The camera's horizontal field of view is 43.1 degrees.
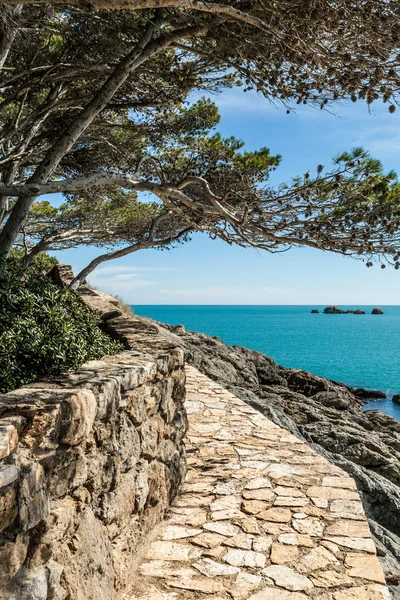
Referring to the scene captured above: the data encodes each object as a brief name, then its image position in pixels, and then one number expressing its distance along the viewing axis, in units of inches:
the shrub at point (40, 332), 143.9
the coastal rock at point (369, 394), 941.8
